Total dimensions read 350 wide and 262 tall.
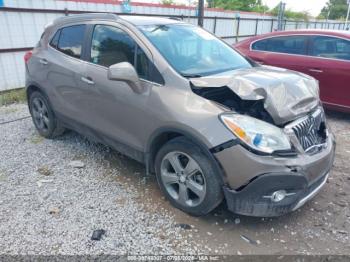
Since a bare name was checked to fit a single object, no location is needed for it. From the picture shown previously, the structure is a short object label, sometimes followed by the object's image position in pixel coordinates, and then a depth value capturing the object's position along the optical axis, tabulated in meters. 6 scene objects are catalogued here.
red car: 5.58
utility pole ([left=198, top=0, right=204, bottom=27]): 8.98
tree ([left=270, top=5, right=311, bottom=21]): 23.34
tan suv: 2.62
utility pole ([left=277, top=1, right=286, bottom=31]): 17.79
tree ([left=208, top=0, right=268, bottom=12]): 29.22
